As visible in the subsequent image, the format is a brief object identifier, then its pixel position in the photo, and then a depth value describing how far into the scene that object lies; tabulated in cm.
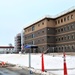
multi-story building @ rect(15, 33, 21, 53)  7190
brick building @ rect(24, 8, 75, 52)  3388
